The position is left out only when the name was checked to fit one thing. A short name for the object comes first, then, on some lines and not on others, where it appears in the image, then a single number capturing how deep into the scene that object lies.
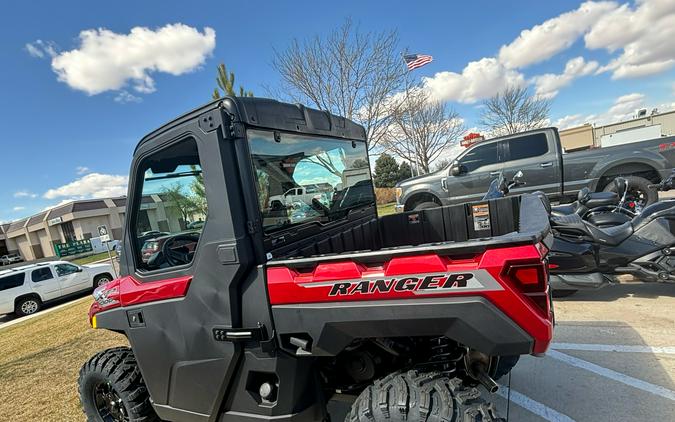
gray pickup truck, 7.35
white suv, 11.71
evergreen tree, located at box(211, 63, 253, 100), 12.41
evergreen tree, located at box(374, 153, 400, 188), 31.53
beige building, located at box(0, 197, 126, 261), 46.25
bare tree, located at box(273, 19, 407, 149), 14.28
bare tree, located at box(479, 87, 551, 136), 27.02
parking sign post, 9.56
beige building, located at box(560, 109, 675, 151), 33.66
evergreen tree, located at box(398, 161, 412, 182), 32.44
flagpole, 22.55
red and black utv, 1.52
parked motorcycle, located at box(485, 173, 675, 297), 3.91
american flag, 15.48
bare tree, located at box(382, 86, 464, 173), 20.16
